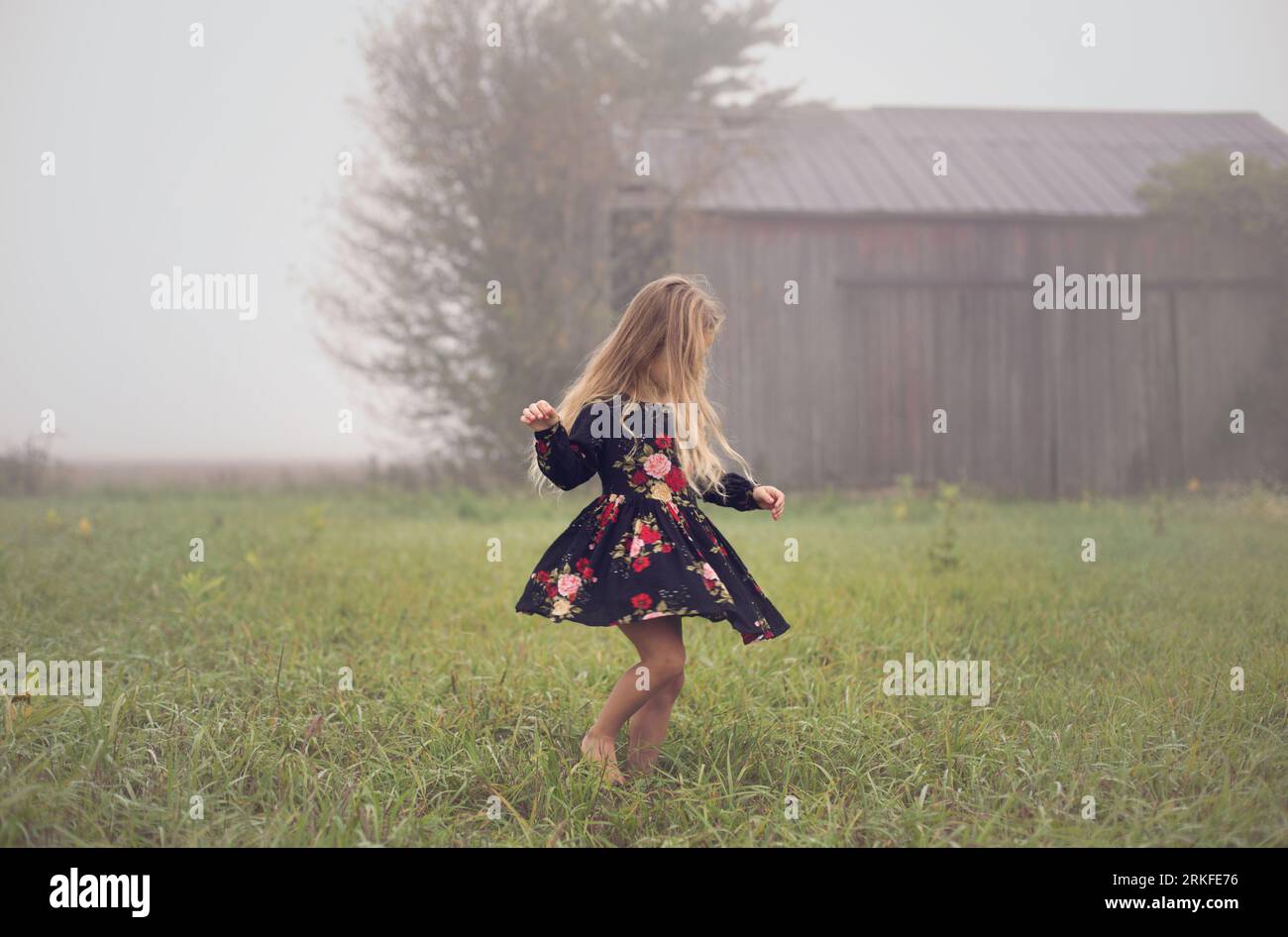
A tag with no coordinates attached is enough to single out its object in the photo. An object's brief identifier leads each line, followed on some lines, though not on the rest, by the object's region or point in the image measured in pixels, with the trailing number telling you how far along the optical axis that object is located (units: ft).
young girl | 9.05
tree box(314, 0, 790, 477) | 38.17
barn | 40.60
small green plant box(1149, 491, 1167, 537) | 25.49
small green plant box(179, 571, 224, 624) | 14.48
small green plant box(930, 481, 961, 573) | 19.71
